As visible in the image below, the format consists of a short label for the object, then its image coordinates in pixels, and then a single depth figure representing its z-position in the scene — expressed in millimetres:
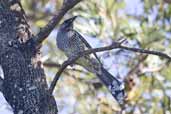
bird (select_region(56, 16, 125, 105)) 5855
